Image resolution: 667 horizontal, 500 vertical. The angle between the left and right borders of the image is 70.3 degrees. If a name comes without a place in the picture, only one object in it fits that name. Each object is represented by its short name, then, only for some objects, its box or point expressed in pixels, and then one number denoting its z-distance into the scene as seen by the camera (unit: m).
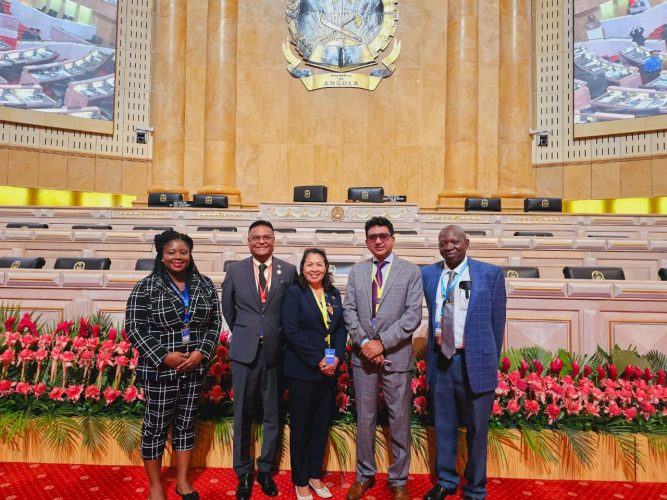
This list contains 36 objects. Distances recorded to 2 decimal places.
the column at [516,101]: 12.13
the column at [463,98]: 12.05
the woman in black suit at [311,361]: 2.63
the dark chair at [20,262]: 4.87
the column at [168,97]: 12.25
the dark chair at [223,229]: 7.61
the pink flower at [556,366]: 3.10
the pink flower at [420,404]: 3.09
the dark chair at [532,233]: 7.83
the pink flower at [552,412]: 2.93
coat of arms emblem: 12.67
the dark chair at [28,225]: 7.19
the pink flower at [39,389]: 3.09
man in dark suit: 2.69
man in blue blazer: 2.54
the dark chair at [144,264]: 4.98
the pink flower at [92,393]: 3.08
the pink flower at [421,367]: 3.24
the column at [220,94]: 12.16
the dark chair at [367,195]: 9.84
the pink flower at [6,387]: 3.08
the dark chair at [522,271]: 4.72
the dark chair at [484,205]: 9.82
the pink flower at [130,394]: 3.06
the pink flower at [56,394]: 3.07
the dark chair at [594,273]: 4.74
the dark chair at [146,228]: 7.20
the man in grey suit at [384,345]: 2.63
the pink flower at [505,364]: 3.09
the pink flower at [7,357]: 3.10
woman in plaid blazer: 2.46
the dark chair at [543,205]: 9.71
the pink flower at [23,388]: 3.08
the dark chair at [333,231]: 7.49
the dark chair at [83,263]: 5.01
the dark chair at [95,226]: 7.64
